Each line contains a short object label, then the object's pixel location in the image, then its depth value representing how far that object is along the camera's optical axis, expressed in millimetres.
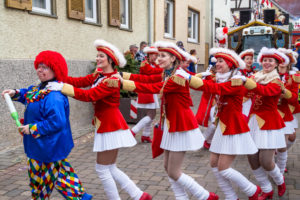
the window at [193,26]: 18828
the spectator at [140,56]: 10245
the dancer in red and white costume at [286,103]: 4895
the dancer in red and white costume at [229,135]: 3809
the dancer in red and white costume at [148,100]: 6926
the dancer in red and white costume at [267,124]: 4184
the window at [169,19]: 15547
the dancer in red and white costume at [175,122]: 3631
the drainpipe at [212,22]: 21438
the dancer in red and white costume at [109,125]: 3543
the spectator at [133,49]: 10479
